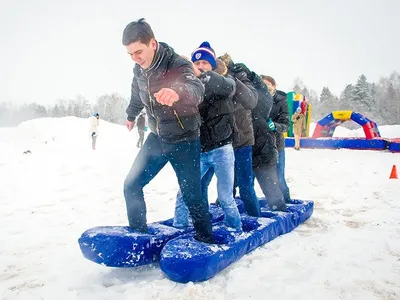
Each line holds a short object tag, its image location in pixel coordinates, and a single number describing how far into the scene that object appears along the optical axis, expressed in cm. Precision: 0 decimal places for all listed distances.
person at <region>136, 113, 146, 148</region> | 1664
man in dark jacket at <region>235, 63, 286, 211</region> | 449
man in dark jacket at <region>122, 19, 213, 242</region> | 259
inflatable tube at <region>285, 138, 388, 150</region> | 1393
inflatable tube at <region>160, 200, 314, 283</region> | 259
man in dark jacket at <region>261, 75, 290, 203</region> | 512
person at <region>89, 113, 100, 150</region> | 1638
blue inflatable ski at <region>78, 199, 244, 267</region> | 276
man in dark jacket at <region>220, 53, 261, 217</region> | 374
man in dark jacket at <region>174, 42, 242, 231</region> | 335
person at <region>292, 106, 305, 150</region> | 1487
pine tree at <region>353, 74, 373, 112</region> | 5469
